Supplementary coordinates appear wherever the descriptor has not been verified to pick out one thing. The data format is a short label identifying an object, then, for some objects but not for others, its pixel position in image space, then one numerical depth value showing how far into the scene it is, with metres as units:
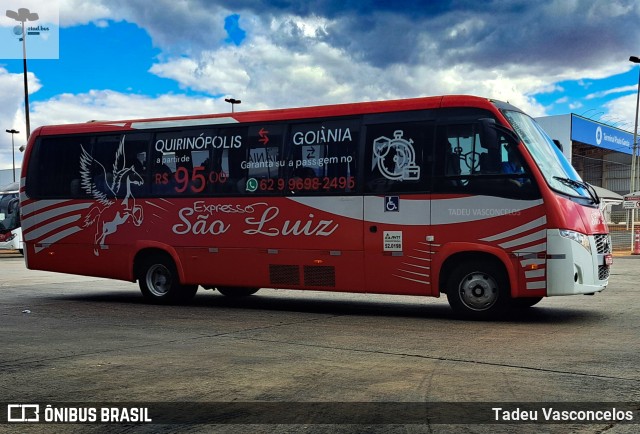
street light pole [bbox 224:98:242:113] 50.98
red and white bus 10.45
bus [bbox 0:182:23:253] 35.10
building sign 52.03
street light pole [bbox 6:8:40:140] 36.59
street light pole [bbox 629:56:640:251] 37.19
